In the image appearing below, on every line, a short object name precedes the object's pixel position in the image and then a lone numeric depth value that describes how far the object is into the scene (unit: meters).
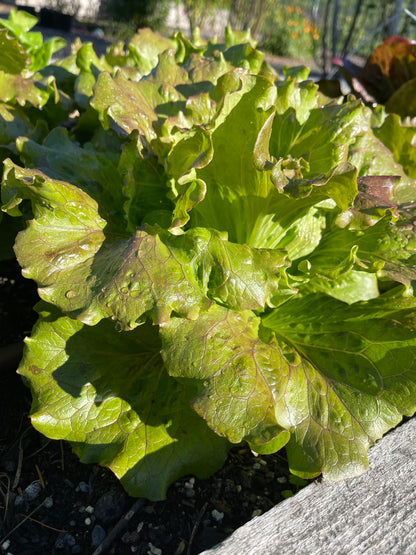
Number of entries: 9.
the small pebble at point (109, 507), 0.30
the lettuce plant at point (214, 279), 0.27
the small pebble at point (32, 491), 0.31
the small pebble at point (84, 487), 0.32
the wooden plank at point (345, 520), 0.23
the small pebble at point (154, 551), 0.28
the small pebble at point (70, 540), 0.29
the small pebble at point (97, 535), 0.29
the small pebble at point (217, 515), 0.30
